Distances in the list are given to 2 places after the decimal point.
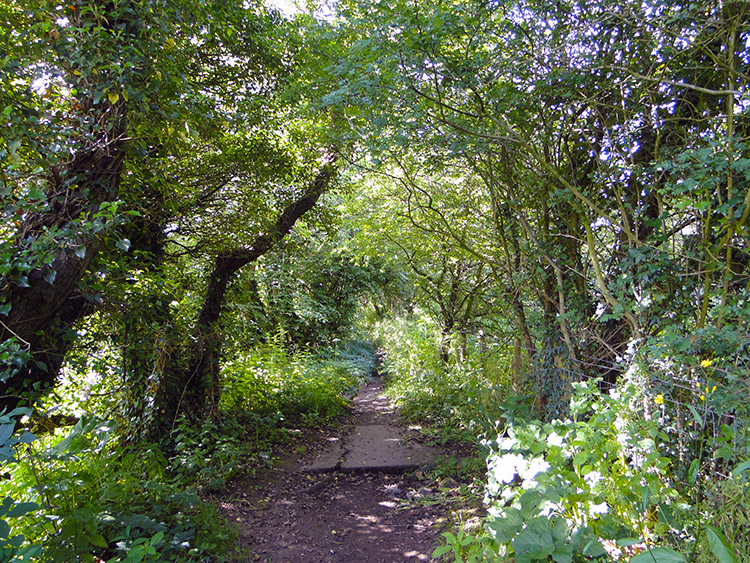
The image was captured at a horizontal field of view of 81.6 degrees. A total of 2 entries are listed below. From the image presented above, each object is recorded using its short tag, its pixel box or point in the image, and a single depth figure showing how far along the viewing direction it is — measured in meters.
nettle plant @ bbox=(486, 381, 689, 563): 1.92
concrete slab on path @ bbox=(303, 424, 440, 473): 5.16
